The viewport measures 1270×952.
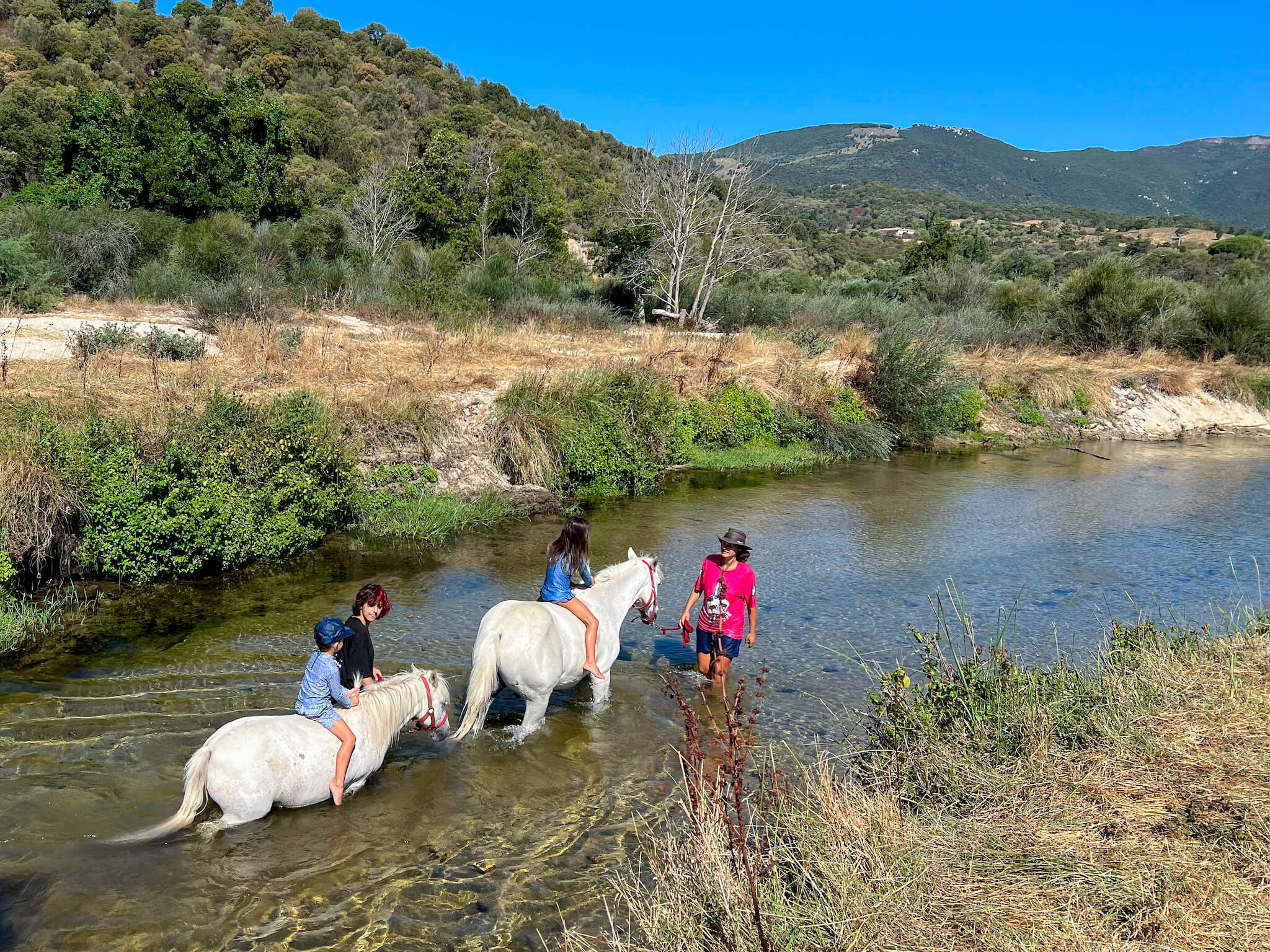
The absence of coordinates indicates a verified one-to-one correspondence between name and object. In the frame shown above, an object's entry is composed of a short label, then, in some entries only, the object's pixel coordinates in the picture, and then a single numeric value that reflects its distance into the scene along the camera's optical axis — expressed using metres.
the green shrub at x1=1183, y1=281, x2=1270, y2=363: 28.56
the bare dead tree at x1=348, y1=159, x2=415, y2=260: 32.81
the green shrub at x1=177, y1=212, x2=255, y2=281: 22.20
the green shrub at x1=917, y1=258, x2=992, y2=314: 34.94
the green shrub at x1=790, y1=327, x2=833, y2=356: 22.67
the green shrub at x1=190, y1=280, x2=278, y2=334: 17.27
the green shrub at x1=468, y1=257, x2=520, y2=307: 24.89
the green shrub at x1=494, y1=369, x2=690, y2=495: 13.95
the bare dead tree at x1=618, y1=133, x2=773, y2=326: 27.17
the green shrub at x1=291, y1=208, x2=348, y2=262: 28.77
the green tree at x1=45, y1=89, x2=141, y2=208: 34.72
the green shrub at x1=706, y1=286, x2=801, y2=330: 28.19
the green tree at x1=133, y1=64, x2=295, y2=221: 35.69
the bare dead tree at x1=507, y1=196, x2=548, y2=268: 34.78
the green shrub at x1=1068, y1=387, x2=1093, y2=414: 25.00
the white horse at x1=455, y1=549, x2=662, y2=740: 6.16
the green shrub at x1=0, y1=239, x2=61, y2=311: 17.34
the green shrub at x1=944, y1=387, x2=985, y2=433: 22.06
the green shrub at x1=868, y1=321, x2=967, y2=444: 20.72
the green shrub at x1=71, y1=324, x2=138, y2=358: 14.01
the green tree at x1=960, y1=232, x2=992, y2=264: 54.81
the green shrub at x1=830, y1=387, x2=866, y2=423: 19.89
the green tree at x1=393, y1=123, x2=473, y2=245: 36.22
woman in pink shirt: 7.36
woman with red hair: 5.62
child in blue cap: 5.16
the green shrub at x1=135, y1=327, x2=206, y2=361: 14.59
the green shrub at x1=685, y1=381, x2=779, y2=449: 18.00
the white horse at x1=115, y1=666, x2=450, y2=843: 4.84
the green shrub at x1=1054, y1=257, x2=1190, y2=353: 29.08
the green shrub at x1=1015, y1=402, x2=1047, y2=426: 24.11
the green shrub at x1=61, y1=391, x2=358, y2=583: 8.81
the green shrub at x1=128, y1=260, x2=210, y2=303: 20.08
